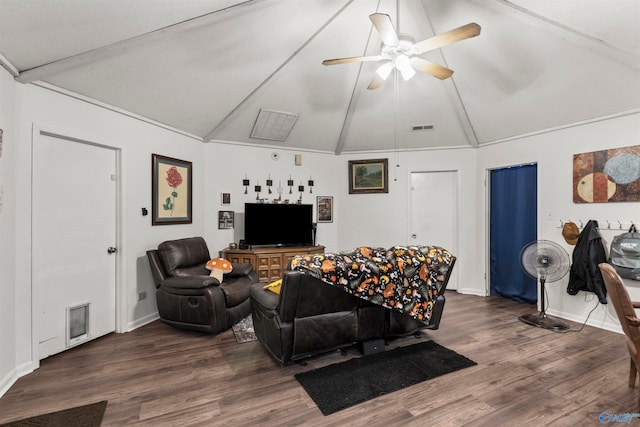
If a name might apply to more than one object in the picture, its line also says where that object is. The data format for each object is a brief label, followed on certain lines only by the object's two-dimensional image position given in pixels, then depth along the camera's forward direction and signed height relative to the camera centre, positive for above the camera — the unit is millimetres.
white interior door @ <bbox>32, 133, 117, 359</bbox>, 2816 -302
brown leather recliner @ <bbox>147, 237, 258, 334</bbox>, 3275 -903
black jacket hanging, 3486 -545
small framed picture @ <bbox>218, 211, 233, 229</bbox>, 4918 -95
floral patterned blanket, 2523 -526
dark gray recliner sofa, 2507 -960
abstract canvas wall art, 3377 +477
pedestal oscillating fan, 3596 -629
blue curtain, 4492 -196
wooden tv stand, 4609 -701
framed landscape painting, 5605 +724
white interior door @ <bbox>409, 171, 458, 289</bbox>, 5324 +81
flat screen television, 4887 -179
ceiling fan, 2221 +1393
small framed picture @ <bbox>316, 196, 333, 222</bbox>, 5684 +112
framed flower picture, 3906 +314
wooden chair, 2025 -648
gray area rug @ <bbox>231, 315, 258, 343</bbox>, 3281 -1367
